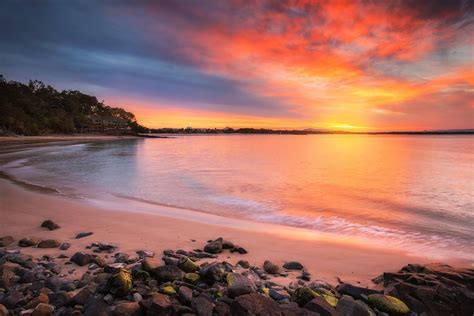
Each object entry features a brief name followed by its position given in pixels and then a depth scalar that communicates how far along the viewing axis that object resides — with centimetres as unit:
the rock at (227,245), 529
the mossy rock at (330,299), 341
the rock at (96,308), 302
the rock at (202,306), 306
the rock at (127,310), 303
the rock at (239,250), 515
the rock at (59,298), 321
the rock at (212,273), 379
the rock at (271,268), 435
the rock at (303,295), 342
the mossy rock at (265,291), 360
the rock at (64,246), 496
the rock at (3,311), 296
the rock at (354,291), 362
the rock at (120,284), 339
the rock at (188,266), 403
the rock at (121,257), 448
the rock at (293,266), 455
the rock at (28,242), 504
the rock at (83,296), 324
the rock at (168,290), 342
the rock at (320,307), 312
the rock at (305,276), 423
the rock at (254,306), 302
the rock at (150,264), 388
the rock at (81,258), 428
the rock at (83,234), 561
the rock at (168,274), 376
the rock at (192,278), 374
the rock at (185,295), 327
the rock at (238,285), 342
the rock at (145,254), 469
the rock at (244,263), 449
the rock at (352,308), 324
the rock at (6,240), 507
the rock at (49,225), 612
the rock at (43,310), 300
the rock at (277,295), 350
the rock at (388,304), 332
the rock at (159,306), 302
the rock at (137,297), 328
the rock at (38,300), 315
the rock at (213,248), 507
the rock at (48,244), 501
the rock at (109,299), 327
